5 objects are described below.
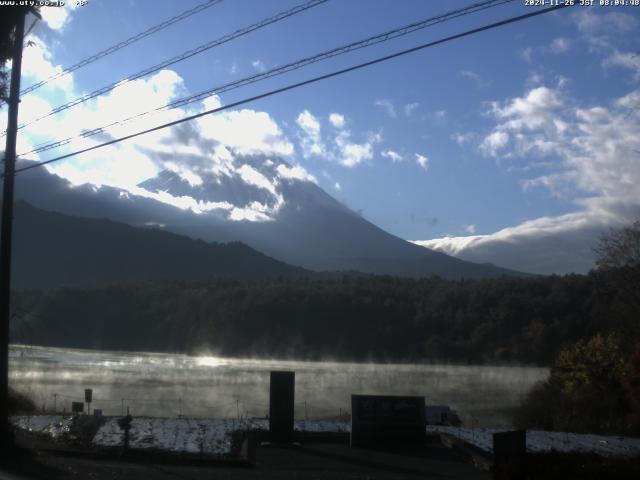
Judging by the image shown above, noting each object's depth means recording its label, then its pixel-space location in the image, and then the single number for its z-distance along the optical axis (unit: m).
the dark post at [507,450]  12.41
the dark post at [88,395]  31.05
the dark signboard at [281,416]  20.50
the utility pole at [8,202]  18.42
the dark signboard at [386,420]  20.48
